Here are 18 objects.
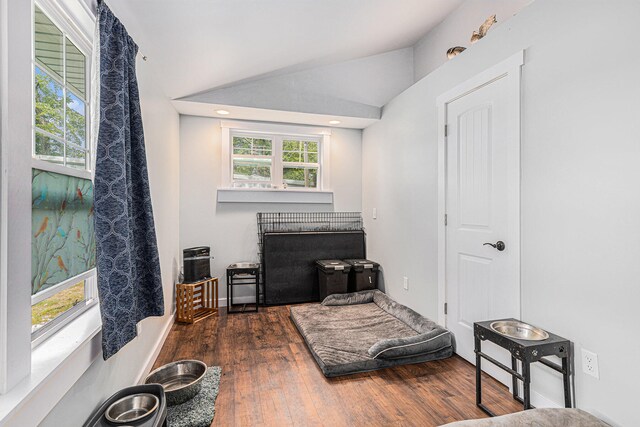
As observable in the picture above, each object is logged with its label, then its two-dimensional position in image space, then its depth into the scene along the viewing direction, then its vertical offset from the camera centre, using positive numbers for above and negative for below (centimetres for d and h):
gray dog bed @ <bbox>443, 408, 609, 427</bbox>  138 -91
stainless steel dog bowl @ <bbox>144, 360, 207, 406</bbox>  187 -104
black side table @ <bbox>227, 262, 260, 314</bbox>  367 -73
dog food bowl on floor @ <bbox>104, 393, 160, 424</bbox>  151 -92
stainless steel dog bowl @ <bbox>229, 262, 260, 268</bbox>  377 -60
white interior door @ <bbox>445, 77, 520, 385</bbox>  209 +0
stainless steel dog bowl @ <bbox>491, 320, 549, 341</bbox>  183 -67
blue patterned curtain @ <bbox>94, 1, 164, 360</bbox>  140 +10
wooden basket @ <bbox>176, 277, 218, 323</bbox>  335 -94
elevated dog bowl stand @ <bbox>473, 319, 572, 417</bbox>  161 -70
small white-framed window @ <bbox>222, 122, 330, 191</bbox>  410 +76
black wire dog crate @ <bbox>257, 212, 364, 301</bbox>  414 -11
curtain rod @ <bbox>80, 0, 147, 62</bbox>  139 +91
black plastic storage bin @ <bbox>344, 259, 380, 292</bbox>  391 -74
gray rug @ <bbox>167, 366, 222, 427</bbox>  174 -111
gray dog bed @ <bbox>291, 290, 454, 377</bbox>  239 -105
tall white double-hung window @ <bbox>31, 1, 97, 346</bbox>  122 +14
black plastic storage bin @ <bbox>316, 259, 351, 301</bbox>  382 -75
